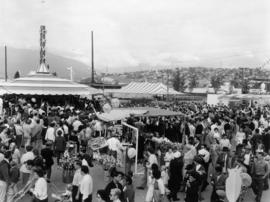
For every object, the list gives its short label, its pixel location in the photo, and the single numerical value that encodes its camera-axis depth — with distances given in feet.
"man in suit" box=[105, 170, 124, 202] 20.32
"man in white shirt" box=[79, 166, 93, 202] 22.58
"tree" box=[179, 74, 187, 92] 294.70
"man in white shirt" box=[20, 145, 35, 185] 27.59
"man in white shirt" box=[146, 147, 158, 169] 29.30
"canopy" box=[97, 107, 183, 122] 42.06
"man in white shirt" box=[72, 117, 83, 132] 44.78
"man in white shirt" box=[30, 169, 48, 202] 21.59
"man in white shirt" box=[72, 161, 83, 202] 24.44
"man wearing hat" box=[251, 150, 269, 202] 28.35
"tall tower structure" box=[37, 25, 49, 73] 116.29
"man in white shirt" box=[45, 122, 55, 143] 38.47
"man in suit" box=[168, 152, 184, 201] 28.99
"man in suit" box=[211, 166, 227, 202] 25.23
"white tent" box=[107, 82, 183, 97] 99.14
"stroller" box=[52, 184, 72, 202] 25.89
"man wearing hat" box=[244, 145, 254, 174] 29.33
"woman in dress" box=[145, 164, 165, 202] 21.62
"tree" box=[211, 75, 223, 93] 337.09
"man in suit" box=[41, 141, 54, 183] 30.17
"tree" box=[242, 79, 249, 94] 173.15
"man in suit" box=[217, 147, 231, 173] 31.12
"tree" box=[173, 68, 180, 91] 266.08
